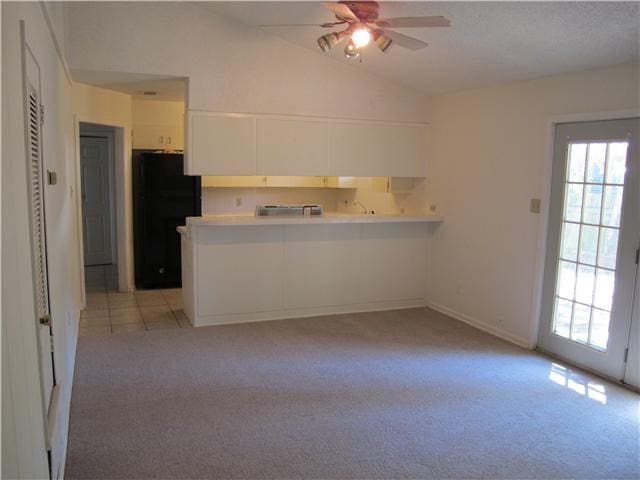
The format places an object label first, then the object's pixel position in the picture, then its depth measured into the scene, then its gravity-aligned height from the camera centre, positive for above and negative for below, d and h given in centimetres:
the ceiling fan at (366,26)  329 +104
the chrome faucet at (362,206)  704 -33
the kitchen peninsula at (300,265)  502 -88
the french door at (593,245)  378 -44
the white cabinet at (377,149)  558 +37
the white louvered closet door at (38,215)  190 -18
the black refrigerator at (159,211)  636 -43
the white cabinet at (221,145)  500 +32
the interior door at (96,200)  798 -40
